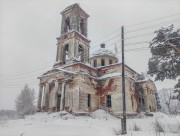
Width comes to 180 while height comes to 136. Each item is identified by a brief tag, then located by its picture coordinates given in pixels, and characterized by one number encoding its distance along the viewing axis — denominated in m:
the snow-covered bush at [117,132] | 9.89
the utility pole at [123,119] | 10.25
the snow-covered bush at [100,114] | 21.48
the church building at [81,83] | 22.18
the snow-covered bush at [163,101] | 65.97
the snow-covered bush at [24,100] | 53.26
